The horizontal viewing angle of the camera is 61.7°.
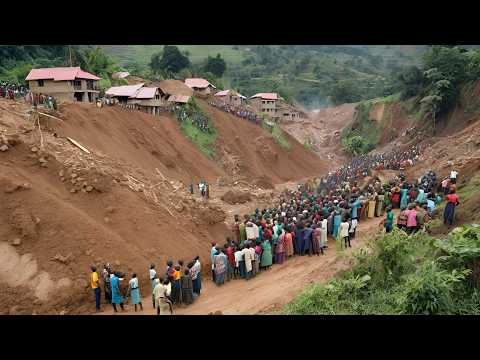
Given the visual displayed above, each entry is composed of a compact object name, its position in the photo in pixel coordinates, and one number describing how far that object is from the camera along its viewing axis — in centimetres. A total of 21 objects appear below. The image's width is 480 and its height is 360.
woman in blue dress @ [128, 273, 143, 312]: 960
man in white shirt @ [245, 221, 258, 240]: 1251
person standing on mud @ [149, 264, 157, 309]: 950
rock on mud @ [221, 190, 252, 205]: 2205
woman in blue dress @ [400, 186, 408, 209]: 1548
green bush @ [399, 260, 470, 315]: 671
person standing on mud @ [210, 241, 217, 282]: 1118
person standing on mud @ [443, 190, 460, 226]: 1130
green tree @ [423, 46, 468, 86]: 3084
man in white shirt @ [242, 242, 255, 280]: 1109
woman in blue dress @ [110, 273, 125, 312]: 953
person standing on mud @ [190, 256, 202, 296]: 1023
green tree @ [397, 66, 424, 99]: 4053
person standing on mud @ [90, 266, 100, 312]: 955
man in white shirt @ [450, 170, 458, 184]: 1547
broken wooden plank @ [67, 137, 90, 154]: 1493
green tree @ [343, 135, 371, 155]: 4262
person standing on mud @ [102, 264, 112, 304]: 976
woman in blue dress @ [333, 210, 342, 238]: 1328
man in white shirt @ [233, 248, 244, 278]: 1116
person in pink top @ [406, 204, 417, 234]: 1181
